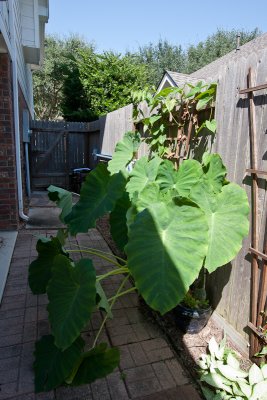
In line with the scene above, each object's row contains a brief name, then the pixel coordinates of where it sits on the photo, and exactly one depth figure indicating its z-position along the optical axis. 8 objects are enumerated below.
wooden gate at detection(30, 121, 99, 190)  7.14
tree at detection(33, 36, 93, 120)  16.19
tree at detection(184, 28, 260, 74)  16.27
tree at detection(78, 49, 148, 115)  9.30
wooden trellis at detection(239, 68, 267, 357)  1.51
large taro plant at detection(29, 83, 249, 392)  1.26
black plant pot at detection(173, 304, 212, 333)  1.80
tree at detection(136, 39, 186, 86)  17.34
